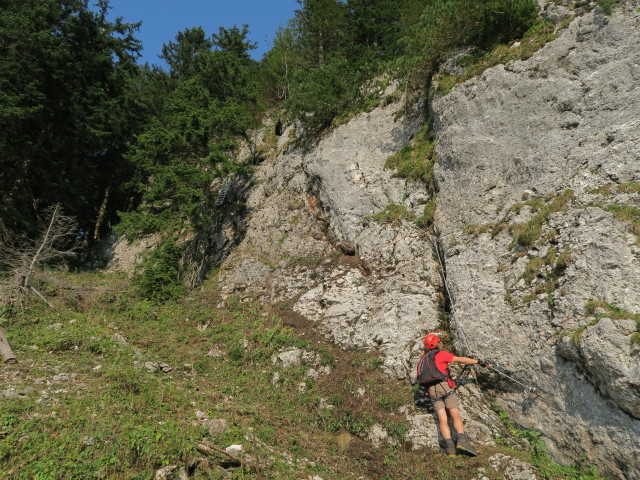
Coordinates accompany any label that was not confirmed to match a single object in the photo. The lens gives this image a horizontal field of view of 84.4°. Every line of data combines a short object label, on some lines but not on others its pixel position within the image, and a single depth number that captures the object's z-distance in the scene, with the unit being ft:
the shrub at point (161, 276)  43.27
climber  19.95
